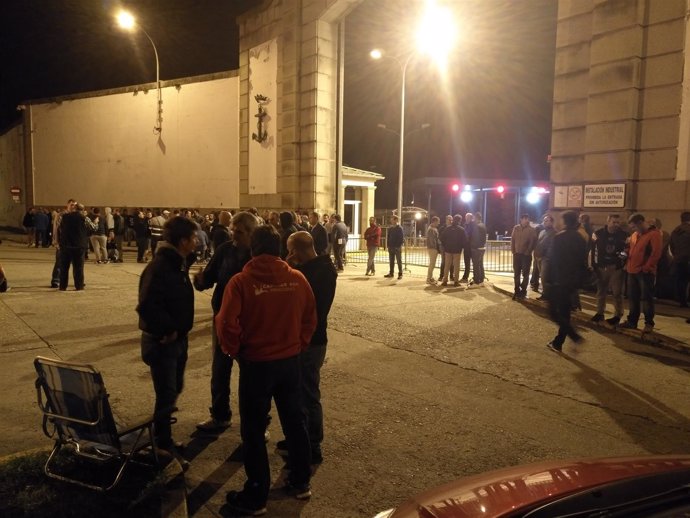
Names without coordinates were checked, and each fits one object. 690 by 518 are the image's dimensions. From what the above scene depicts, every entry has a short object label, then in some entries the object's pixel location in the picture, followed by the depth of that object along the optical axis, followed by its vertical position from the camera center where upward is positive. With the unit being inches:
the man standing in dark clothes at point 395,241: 627.8 -31.6
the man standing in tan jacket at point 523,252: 480.4 -31.8
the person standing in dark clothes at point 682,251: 409.7 -24.7
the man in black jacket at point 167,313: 158.4 -29.9
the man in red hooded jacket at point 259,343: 139.1 -33.2
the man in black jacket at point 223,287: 194.7 -27.6
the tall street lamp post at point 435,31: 708.7 +242.6
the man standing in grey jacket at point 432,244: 595.2 -33.2
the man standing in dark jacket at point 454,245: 555.5 -31.1
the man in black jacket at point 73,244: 466.0 -30.3
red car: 76.4 -45.0
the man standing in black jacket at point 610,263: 368.5 -31.8
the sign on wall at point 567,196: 502.6 +17.9
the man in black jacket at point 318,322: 171.8 -34.3
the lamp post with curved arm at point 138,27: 893.2 +294.3
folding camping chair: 136.7 -53.9
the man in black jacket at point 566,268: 304.8 -28.6
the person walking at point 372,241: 661.9 -34.1
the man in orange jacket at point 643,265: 335.9 -29.2
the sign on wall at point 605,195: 466.6 +18.0
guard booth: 1111.0 +24.0
